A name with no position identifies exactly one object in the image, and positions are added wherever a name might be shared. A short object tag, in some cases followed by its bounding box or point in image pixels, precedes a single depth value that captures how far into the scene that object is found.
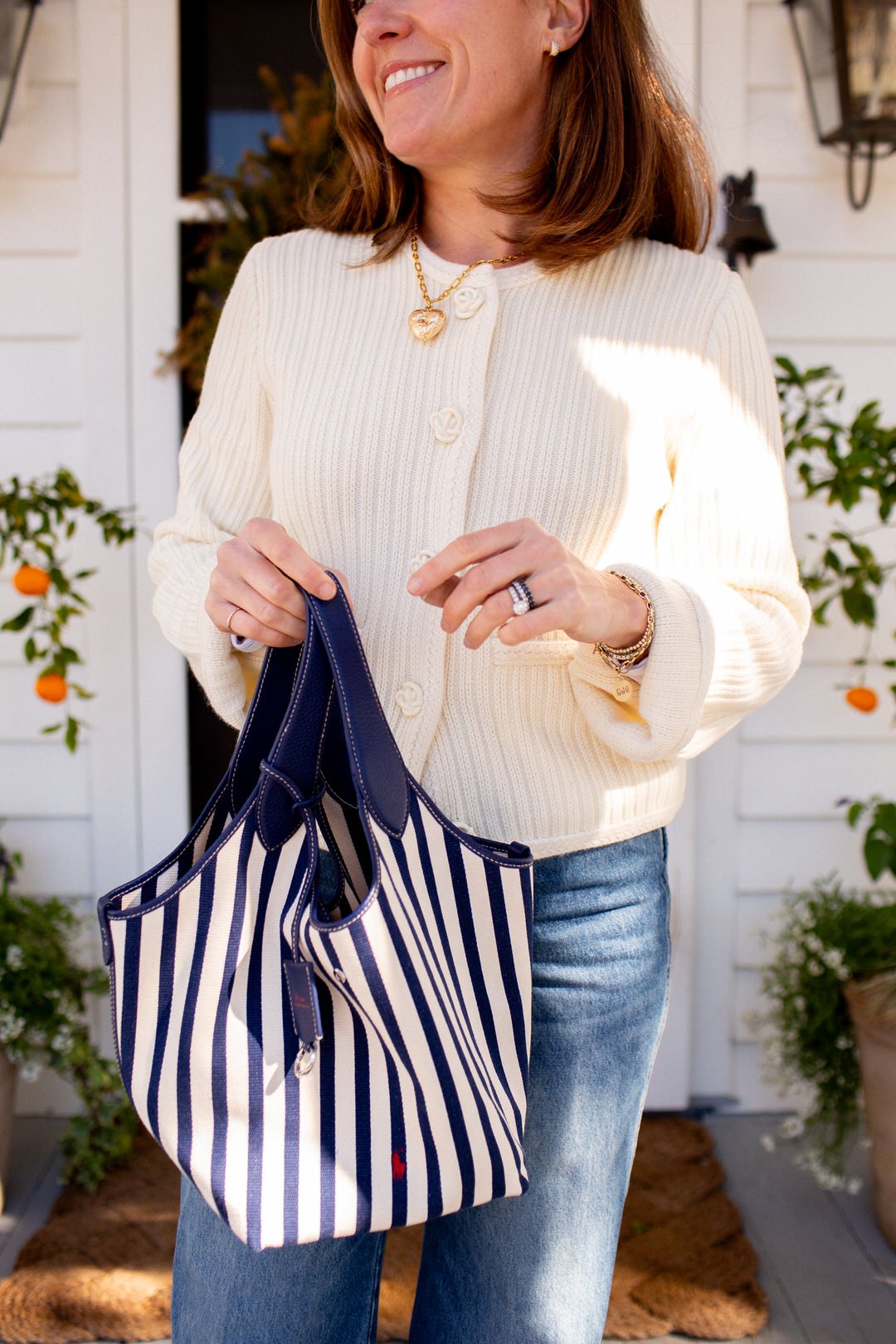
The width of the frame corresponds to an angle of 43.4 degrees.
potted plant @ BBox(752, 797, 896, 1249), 2.13
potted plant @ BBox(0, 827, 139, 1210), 2.21
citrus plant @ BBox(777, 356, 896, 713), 2.02
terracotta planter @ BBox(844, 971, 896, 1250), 2.10
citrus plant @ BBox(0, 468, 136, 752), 2.11
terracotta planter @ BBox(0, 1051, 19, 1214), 2.22
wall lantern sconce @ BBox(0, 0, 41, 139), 2.17
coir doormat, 1.90
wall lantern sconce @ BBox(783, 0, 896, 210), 2.08
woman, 1.06
